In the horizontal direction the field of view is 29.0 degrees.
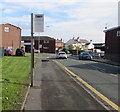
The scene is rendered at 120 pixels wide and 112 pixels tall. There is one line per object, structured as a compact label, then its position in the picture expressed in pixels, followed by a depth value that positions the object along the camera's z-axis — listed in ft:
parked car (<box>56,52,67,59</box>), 139.72
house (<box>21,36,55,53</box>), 303.07
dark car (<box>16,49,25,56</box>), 153.36
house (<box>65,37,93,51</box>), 407.93
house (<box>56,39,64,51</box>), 393.66
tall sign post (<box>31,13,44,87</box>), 35.24
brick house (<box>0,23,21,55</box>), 172.01
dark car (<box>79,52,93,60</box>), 133.83
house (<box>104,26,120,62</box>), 127.13
